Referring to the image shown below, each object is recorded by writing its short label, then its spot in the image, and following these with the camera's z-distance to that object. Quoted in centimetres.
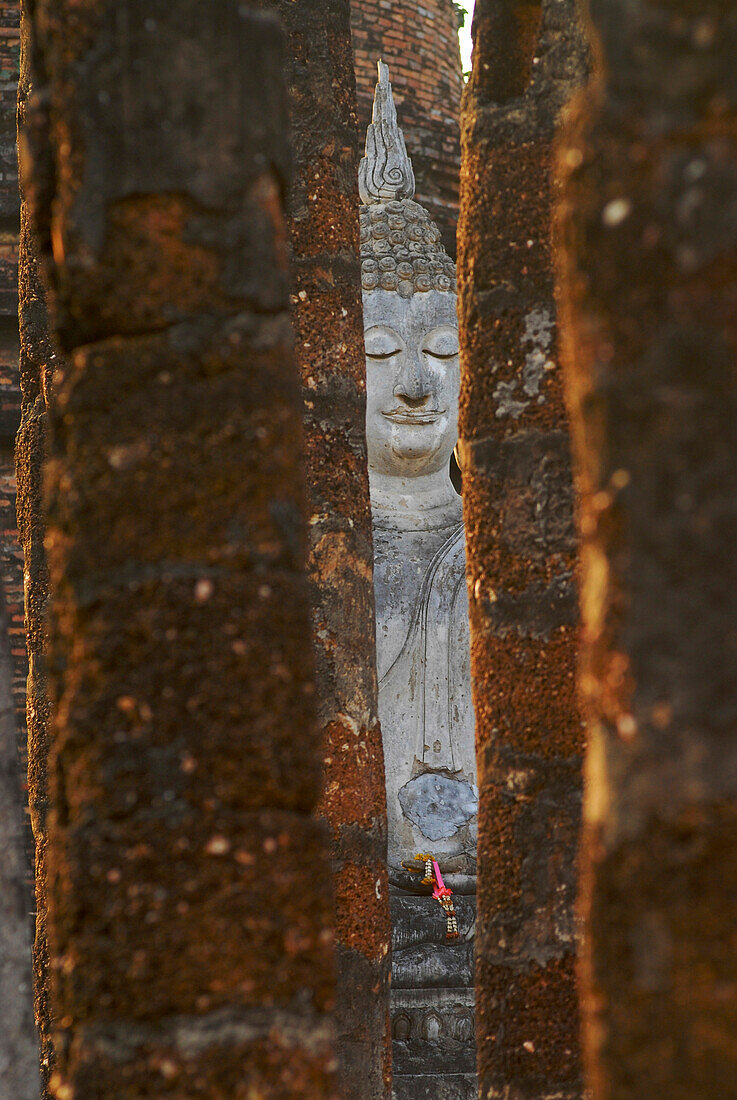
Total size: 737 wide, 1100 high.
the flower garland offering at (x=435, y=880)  1152
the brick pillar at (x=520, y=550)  680
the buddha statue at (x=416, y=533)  1237
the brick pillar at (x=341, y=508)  782
